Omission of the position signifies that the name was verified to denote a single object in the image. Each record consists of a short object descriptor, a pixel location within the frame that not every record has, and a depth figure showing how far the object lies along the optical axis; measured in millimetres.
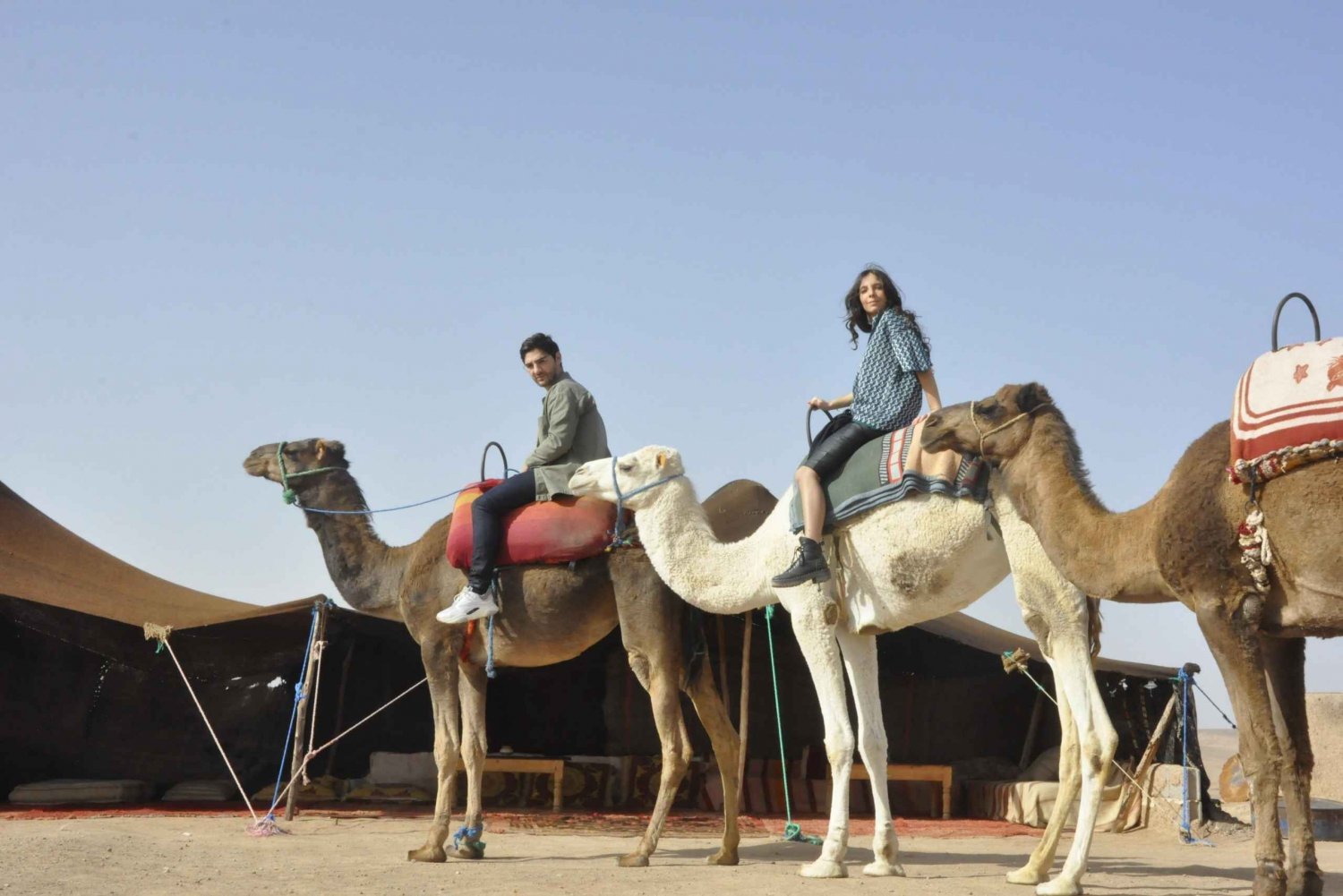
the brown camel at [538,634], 8195
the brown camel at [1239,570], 5297
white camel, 6770
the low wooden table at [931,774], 12992
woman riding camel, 7395
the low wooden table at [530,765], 12758
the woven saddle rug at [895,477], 6891
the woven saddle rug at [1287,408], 5316
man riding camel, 8547
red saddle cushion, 8508
